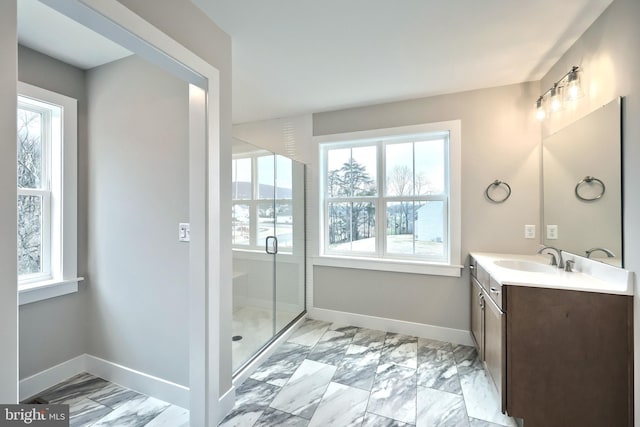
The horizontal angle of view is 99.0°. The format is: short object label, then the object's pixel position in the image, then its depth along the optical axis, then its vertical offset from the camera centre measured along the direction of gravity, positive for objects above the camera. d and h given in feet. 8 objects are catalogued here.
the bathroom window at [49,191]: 6.46 +0.60
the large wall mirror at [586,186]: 5.16 +0.60
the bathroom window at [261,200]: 7.90 +0.47
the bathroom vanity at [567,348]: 4.78 -2.48
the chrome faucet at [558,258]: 6.64 -1.13
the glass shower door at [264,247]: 7.77 -1.07
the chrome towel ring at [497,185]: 8.13 +0.72
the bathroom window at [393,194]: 9.04 +0.73
